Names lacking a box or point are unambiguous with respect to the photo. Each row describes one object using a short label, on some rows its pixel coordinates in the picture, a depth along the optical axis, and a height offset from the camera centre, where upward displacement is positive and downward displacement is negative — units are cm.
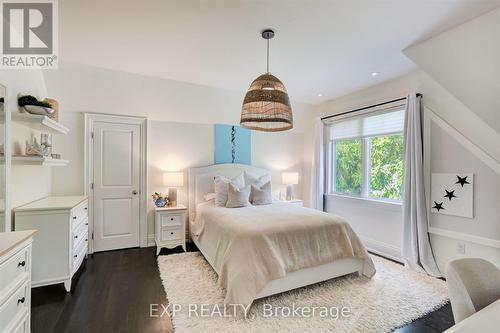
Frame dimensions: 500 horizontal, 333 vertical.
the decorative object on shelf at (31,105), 233 +60
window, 354 +18
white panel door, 352 -31
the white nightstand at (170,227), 350 -95
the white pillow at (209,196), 386 -53
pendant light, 232 +64
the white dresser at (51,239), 225 -74
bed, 214 -87
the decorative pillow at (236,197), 344 -48
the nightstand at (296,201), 453 -70
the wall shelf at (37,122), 222 +43
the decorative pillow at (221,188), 361 -36
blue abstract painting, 427 +38
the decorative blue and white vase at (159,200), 365 -56
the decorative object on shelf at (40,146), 246 +19
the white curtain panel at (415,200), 296 -44
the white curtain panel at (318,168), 459 -5
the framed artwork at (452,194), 267 -33
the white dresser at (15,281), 130 -71
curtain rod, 327 +94
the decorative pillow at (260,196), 371 -49
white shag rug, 192 -131
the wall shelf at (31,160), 218 +4
